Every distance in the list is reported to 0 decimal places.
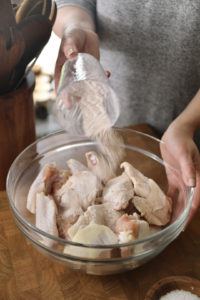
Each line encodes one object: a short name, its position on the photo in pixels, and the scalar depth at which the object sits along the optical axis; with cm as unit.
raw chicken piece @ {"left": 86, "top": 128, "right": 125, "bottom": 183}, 80
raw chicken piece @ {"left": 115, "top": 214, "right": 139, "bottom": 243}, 63
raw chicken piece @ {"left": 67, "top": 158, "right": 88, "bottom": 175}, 79
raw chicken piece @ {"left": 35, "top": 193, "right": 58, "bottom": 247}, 67
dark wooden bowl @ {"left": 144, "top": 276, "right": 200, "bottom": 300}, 63
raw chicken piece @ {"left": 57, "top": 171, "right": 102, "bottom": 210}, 72
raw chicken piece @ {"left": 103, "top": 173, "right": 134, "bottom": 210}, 71
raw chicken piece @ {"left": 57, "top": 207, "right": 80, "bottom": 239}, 68
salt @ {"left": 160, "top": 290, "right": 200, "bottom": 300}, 62
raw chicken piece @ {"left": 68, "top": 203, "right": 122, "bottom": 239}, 67
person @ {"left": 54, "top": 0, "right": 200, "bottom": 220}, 92
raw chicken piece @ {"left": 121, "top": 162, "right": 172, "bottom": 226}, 71
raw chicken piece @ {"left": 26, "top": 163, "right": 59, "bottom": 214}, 73
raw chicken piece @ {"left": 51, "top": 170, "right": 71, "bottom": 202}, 75
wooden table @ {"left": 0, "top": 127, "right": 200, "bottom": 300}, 65
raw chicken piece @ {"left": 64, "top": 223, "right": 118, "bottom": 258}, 59
